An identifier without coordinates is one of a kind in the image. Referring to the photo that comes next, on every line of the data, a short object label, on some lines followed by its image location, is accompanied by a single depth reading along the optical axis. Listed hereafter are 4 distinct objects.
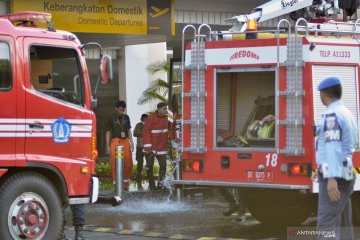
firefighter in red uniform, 18.44
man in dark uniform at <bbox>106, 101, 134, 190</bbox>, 17.53
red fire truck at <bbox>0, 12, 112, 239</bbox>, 9.87
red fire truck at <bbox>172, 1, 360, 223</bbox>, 10.92
